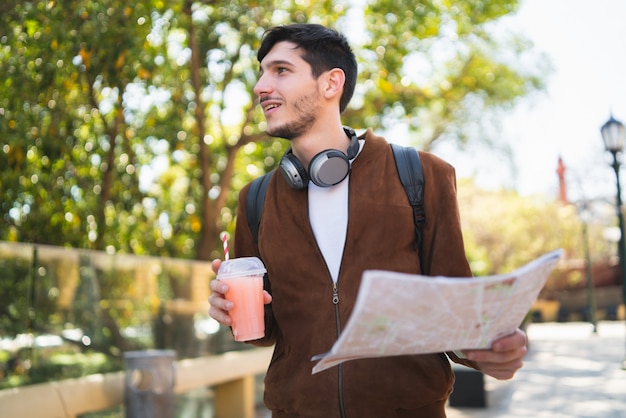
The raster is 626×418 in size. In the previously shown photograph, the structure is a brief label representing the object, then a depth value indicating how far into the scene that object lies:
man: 1.99
